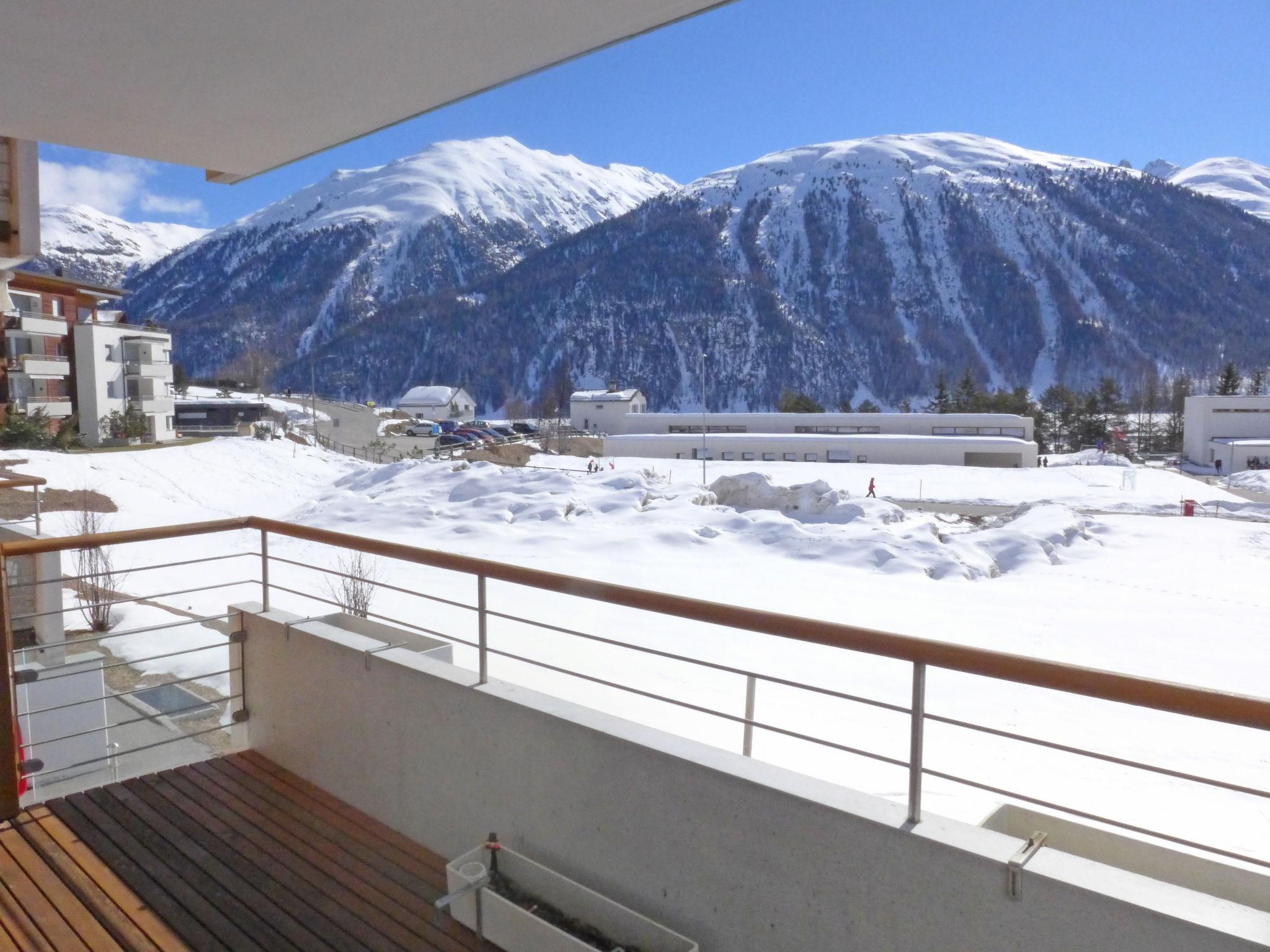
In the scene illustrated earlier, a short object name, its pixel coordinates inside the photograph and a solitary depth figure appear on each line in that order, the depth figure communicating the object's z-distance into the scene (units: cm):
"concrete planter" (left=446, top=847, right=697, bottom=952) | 194
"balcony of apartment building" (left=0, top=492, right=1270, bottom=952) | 142
